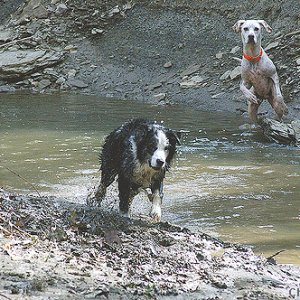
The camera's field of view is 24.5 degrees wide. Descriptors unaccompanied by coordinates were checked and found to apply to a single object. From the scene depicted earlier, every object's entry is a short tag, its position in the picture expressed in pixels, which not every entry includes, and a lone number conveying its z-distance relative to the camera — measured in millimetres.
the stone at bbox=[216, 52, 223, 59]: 18391
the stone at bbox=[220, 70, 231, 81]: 17377
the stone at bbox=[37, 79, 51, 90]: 20016
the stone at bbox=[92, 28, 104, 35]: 21359
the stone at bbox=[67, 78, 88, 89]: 19656
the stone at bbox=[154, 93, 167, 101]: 17483
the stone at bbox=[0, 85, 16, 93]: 19859
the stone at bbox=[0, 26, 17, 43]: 21753
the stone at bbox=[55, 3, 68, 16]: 22406
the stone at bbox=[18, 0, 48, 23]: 22453
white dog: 13219
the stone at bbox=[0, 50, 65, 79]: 20406
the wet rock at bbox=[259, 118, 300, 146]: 12155
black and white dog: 6957
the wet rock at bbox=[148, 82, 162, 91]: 18312
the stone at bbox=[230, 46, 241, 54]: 18188
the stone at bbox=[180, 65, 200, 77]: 18375
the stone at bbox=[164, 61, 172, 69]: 19156
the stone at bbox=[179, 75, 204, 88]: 17781
